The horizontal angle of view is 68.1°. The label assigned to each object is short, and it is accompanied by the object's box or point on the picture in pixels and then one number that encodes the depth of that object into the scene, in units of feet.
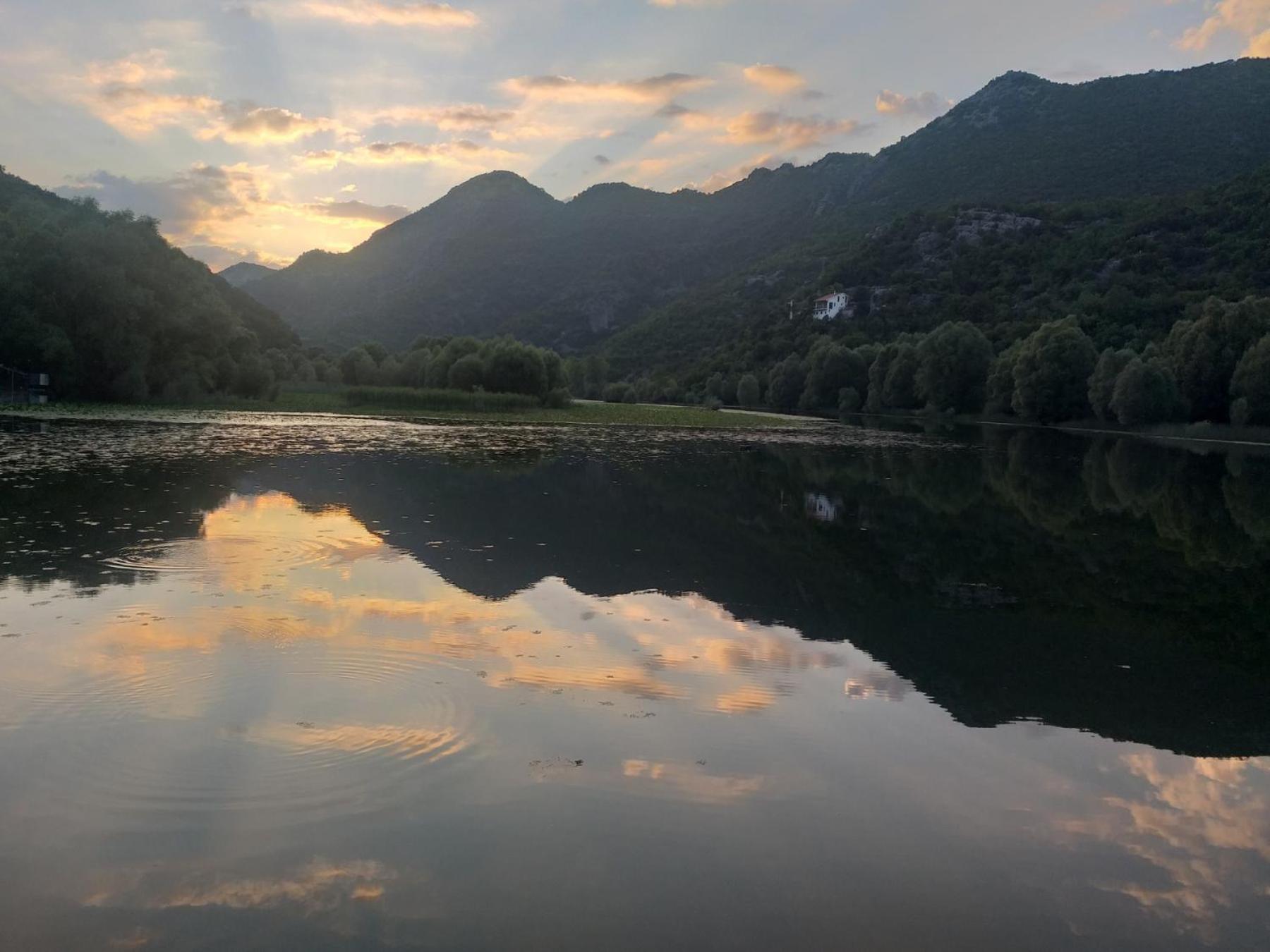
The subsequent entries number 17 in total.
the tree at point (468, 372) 276.82
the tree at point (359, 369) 347.97
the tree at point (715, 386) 396.98
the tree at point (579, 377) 456.86
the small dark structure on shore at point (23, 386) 168.35
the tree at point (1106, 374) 233.55
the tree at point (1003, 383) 279.69
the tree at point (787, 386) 382.01
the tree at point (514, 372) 277.03
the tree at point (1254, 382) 199.00
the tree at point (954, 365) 302.86
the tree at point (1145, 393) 218.59
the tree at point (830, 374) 361.92
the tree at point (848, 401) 350.02
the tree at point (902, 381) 321.32
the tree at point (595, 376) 455.22
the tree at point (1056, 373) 254.68
